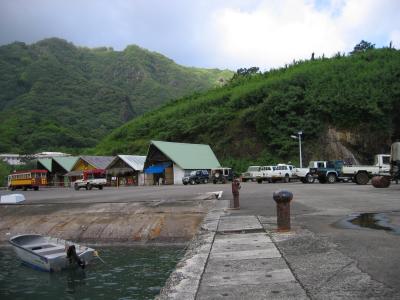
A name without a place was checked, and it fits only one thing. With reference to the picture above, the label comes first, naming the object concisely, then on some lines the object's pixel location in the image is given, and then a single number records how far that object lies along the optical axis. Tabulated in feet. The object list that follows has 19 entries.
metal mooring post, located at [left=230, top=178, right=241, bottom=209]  55.49
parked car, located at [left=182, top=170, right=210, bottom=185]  184.24
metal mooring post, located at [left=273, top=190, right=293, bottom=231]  33.91
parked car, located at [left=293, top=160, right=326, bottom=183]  138.47
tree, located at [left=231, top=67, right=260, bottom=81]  412.48
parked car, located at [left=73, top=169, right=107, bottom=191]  170.30
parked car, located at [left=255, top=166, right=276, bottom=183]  164.55
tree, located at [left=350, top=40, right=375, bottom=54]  363.85
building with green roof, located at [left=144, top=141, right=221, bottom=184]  201.46
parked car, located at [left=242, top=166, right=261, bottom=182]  169.17
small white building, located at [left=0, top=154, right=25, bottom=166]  327.47
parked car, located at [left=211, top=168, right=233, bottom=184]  182.50
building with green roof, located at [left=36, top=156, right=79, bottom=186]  249.75
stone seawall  53.47
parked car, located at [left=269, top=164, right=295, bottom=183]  160.97
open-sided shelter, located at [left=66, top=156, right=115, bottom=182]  232.94
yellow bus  192.95
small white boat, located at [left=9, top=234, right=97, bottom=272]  38.78
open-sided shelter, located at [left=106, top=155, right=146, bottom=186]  212.02
